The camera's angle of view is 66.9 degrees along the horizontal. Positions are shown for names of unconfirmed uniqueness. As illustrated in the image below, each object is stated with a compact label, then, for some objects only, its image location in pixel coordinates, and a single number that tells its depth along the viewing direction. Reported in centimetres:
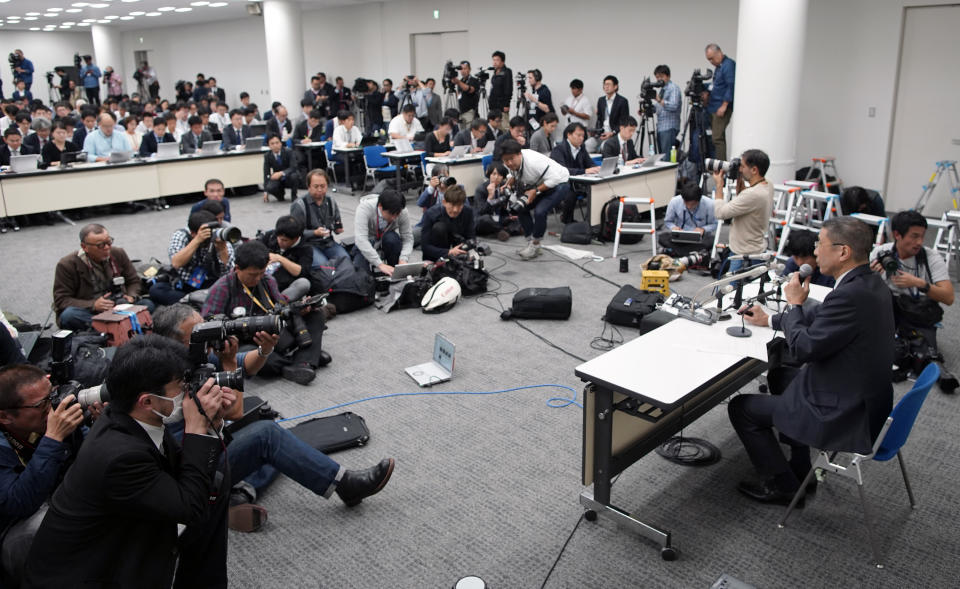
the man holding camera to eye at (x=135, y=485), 188
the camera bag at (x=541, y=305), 525
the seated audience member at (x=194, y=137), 1033
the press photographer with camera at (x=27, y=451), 218
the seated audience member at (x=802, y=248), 383
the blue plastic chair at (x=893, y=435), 262
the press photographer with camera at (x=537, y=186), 727
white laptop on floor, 427
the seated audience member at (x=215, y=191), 594
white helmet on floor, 548
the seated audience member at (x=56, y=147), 878
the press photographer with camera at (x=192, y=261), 493
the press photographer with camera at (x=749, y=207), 531
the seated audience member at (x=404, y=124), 1007
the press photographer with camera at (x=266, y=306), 393
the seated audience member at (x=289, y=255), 499
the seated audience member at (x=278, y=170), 984
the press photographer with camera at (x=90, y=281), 447
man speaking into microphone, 259
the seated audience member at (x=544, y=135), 873
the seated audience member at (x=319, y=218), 556
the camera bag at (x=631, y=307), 504
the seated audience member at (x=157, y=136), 980
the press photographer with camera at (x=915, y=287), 408
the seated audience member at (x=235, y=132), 1109
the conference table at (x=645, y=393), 271
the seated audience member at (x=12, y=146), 849
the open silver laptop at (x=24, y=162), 827
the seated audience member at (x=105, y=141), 941
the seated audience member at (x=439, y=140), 933
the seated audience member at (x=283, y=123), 1176
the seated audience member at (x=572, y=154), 806
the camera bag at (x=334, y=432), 351
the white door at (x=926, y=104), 791
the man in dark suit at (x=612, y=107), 1002
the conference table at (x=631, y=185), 744
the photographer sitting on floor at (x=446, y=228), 593
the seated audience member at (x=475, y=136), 903
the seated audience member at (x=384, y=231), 559
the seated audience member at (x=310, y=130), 1113
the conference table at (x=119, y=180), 832
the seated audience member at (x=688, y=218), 659
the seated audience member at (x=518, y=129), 858
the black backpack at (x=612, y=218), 748
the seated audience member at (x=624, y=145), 840
